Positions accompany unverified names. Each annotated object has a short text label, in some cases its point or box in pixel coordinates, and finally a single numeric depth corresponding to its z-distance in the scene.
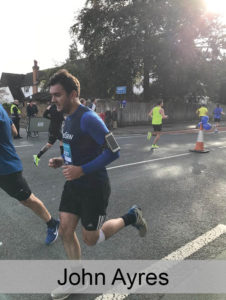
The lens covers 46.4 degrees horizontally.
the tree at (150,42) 21.95
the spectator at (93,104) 13.14
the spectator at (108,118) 19.20
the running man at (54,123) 6.95
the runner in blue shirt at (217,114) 18.37
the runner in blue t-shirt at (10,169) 2.82
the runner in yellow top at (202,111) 16.05
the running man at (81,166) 2.20
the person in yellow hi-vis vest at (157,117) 11.02
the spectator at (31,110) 14.93
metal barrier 13.63
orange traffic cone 9.58
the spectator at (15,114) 13.44
